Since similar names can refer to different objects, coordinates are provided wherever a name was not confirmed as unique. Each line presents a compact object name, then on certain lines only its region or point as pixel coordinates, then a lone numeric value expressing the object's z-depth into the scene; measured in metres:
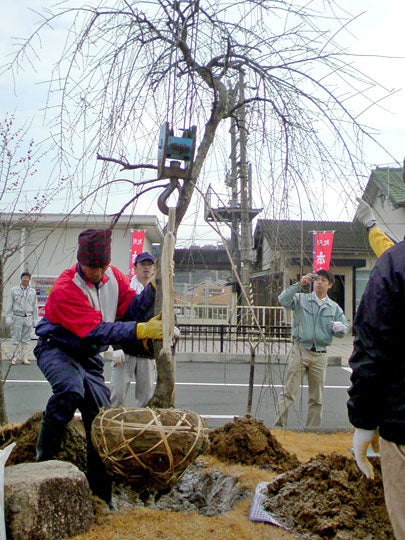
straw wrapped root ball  2.40
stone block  2.20
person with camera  5.32
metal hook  2.93
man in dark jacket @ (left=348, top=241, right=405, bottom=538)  1.71
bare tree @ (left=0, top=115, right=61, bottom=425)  4.20
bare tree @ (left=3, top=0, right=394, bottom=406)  2.94
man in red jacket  2.84
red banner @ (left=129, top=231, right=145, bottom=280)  13.09
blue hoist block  2.83
